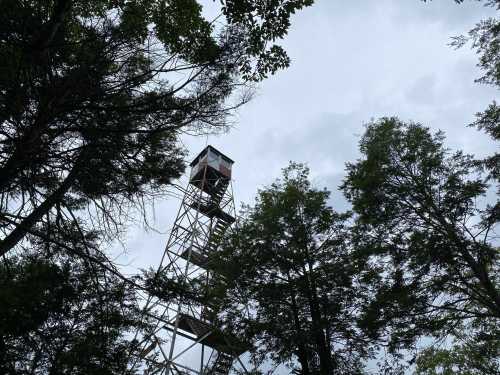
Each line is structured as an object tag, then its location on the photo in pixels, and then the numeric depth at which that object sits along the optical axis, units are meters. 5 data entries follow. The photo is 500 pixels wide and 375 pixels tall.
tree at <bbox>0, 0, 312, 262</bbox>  4.10
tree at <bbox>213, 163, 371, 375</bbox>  8.41
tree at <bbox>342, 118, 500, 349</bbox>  8.32
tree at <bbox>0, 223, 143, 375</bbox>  5.31
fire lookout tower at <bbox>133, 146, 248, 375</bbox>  6.84
